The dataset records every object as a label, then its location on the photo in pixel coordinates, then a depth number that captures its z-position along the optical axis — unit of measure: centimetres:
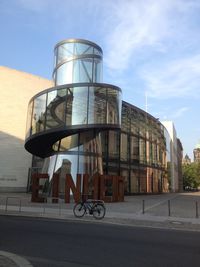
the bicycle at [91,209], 1126
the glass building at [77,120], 1873
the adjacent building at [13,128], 3246
